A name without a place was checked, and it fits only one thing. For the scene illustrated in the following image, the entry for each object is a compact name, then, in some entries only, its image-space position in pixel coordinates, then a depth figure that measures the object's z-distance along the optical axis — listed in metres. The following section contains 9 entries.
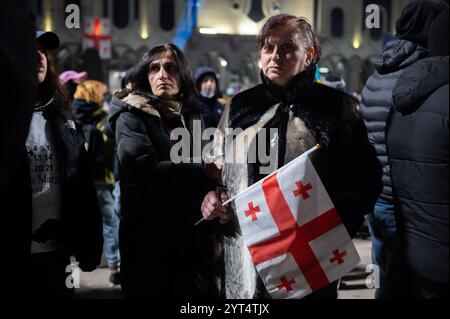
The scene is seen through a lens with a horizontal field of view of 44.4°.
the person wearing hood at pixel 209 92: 6.25
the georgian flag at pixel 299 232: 2.49
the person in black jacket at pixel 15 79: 0.97
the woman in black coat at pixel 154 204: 3.04
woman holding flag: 2.53
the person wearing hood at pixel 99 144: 5.40
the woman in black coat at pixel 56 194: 2.54
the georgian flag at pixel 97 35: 11.58
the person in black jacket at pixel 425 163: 2.19
